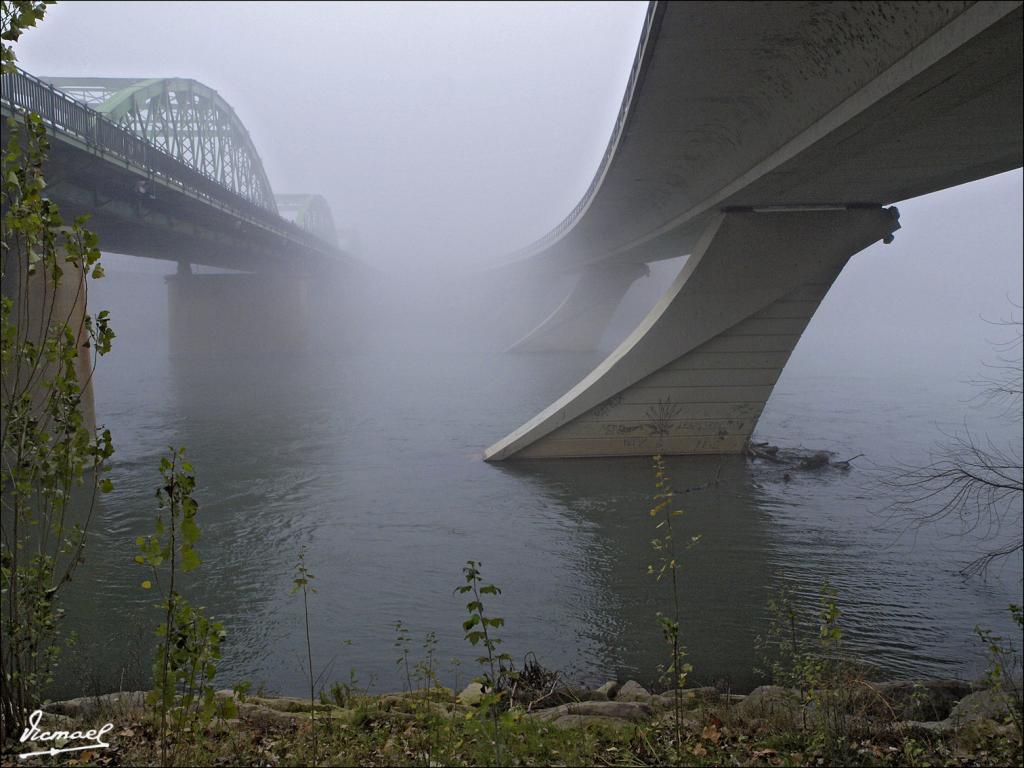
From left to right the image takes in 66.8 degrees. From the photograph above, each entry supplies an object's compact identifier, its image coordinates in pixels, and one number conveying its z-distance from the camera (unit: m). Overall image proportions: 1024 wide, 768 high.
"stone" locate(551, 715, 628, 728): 5.02
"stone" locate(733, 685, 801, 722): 5.15
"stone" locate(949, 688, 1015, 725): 4.69
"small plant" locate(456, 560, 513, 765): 3.64
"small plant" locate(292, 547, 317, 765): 4.44
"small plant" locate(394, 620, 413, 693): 7.96
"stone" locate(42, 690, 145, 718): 5.03
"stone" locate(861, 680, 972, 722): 5.49
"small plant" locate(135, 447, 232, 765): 3.43
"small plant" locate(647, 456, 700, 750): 4.14
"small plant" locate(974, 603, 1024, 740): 3.90
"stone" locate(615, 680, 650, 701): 6.46
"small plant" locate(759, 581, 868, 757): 4.45
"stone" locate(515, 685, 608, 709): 6.19
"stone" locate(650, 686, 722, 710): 5.83
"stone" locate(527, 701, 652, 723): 5.38
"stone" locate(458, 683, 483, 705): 5.90
